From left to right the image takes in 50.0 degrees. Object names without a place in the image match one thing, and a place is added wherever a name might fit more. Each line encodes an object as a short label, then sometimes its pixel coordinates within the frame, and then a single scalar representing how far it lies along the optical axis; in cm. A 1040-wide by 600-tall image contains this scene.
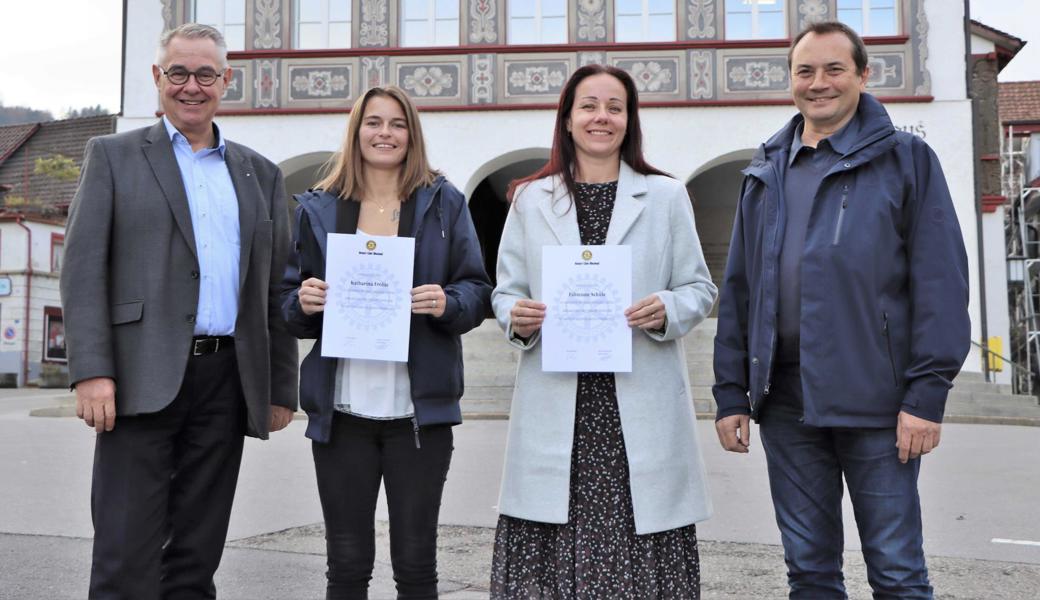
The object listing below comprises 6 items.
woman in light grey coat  355
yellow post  1935
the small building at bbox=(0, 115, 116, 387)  3127
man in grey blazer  360
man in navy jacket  336
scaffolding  2377
